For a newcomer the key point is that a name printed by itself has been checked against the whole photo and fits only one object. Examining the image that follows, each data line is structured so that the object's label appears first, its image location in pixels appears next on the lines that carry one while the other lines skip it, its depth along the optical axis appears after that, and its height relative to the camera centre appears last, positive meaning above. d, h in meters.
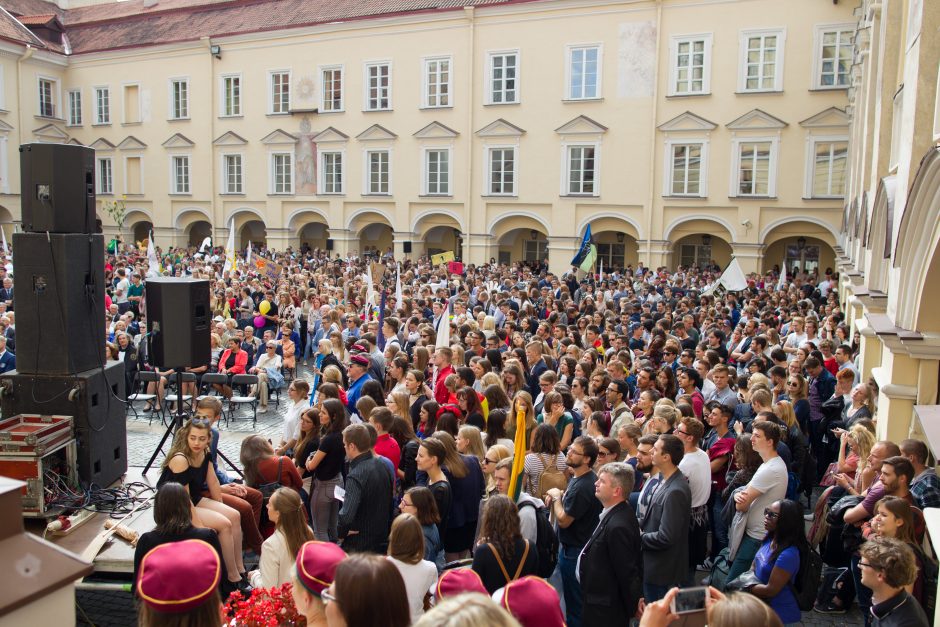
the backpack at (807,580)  5.32 -2.31
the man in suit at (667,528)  5.70 -2.11
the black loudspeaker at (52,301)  7.60 -0.73
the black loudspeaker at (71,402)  7.70 -1.72
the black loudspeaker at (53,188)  7.63 +0.39
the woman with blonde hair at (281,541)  5.33 -2.12
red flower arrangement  4.26 -2.08
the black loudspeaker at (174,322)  8.46 -1.00
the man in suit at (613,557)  5.34 -2.18
